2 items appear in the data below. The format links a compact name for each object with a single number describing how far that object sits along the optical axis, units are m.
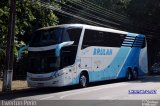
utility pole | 15.38
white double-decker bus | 15.09
